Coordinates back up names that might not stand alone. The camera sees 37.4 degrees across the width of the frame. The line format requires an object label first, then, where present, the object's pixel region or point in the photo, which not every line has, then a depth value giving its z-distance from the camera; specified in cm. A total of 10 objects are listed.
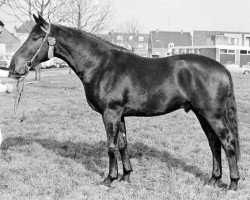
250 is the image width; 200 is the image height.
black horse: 539
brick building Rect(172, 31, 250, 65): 6981
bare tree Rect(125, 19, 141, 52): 8268
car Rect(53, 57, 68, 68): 5341
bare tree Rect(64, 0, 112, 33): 2783
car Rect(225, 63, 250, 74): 4799
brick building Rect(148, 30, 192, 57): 9269
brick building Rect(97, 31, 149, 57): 8329
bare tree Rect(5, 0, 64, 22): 2097
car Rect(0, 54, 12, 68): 3851
